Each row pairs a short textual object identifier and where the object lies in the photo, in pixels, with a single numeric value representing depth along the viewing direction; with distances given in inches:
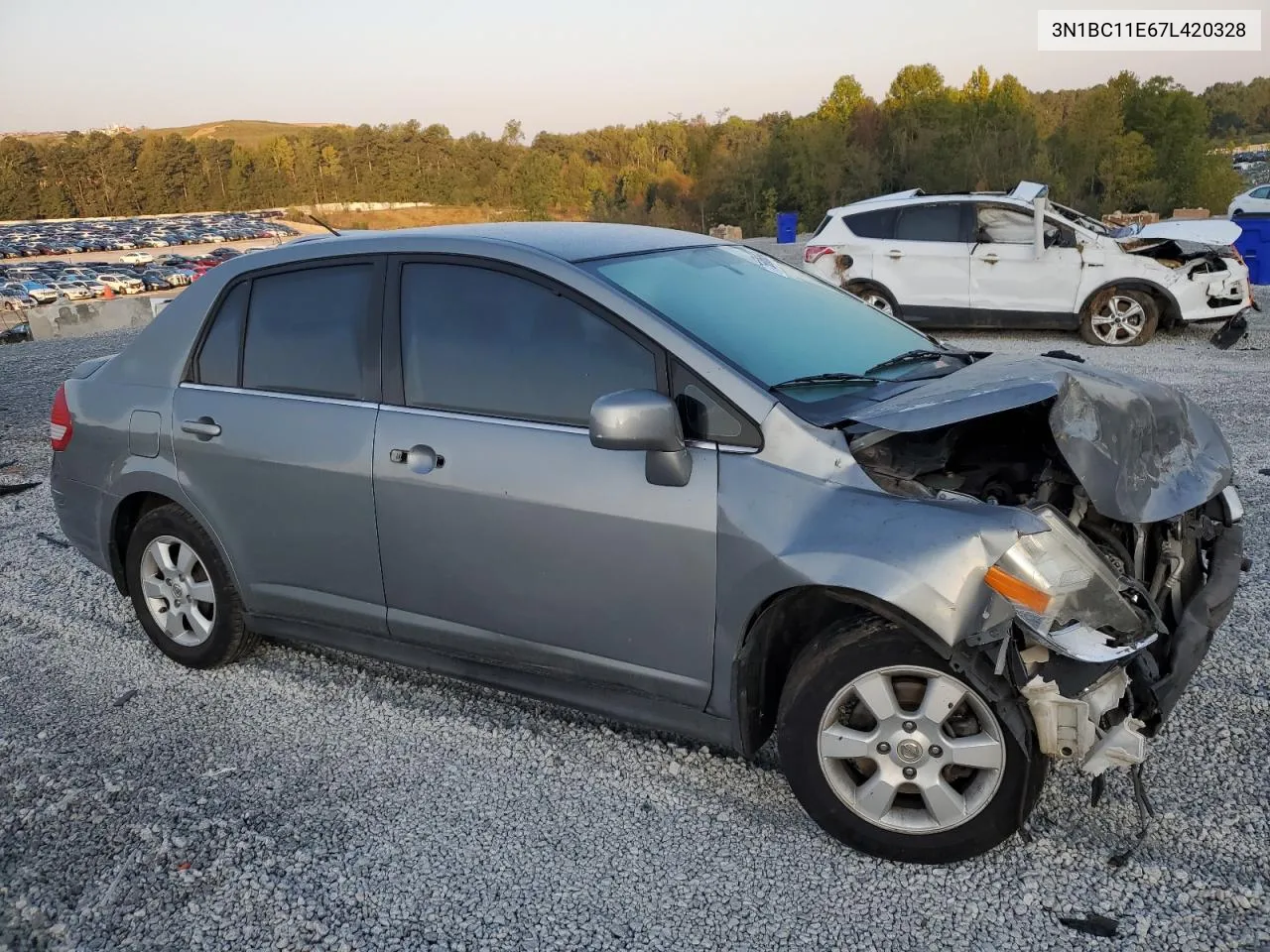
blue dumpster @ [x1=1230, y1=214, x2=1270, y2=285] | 592.1
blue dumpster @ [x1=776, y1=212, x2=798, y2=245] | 1203.9
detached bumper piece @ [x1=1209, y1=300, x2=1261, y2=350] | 421.1
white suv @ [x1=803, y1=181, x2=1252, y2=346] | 438.9
